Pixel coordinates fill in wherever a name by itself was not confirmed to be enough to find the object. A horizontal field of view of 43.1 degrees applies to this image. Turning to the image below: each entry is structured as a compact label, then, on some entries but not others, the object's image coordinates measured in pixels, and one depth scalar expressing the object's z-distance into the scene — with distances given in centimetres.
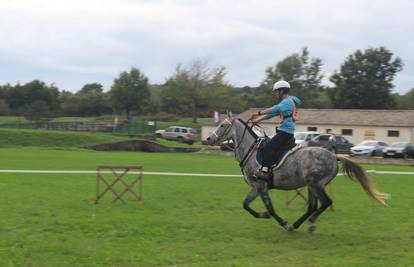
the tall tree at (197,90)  8850
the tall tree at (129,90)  8600
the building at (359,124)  6556
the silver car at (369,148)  4663
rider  1096
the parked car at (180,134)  6402
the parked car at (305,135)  5034
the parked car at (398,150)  4428
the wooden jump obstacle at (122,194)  1520
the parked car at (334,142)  4998
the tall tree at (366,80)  9581
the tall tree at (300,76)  10681
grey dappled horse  1078
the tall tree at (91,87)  15025
